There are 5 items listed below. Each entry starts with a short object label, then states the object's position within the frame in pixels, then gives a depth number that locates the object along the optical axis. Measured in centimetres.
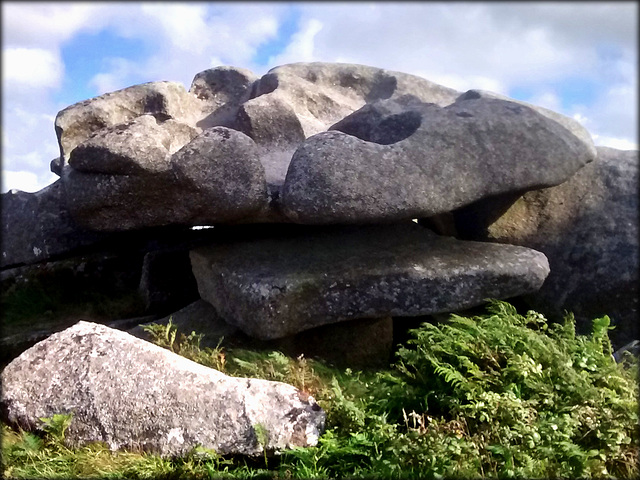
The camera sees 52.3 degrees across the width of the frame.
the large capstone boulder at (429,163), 530
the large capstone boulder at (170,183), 546
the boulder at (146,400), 409
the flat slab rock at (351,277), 541
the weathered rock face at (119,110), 698
